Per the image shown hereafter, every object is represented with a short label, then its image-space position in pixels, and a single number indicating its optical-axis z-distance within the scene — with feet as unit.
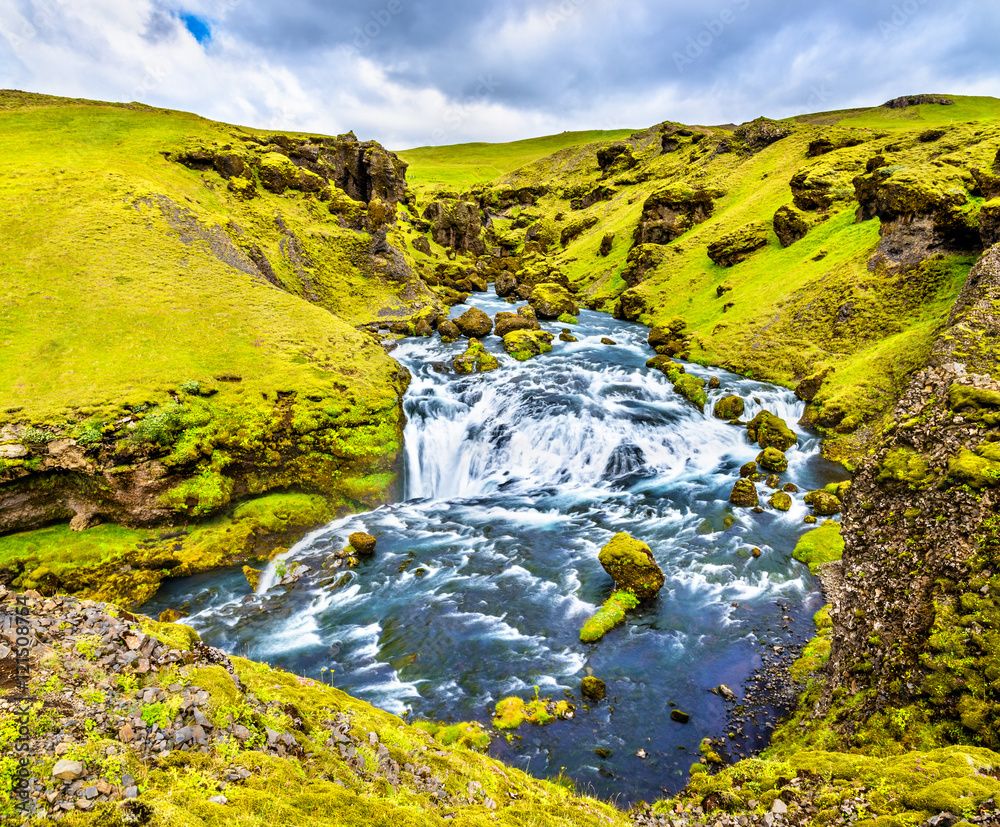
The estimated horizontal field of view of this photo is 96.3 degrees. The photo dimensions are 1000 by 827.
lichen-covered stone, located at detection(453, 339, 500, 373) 132.57
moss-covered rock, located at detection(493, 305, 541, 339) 168.55
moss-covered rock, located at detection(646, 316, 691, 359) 159.43
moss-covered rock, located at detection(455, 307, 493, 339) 166.91
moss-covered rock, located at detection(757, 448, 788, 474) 91.20
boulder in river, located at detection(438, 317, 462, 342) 161.64
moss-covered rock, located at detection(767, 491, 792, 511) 78.84
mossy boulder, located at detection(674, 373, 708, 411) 118.62
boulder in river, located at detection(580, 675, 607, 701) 46.68
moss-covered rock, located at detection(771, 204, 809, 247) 181.98
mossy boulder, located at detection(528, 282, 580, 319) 203.11
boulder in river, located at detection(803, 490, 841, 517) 75.41
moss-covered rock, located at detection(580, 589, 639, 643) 54.70
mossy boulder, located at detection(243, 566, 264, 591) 63.98
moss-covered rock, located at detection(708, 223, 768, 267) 196.95
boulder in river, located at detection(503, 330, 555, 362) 148.56
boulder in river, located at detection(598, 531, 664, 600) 60.18
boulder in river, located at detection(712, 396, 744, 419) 113.50
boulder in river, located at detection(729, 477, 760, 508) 81.20
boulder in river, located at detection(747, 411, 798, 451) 99.96
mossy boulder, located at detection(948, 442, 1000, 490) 29.71
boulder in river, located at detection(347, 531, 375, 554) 70.59
